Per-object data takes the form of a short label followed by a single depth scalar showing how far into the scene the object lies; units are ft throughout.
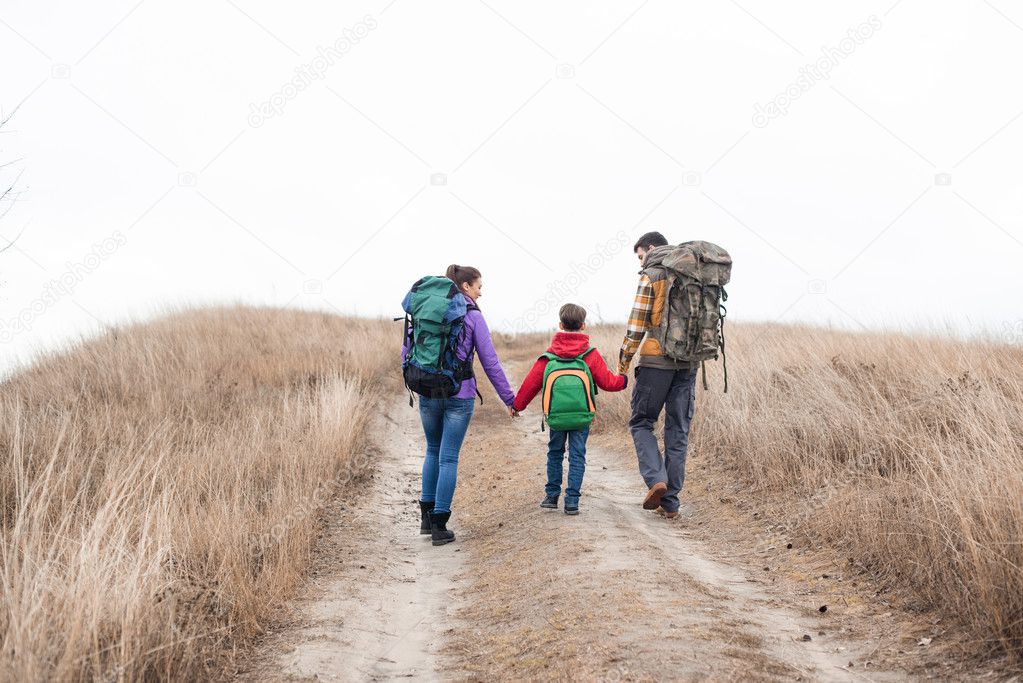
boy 20.90
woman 20.70
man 21.72
